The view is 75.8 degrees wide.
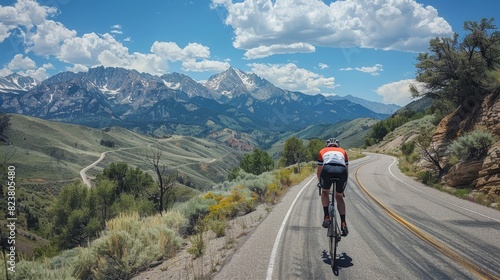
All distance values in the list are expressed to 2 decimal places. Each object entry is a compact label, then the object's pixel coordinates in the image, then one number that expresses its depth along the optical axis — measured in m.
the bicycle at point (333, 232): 7.11
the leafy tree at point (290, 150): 83.56
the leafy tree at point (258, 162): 86.66
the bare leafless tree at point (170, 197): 62.09
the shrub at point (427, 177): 23.09
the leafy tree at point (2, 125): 190.54
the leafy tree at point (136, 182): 65.75
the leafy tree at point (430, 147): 23.47
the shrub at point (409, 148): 44.45
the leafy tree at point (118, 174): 66.06
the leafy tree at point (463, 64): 24.22
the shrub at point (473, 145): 18.58
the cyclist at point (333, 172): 7.52
